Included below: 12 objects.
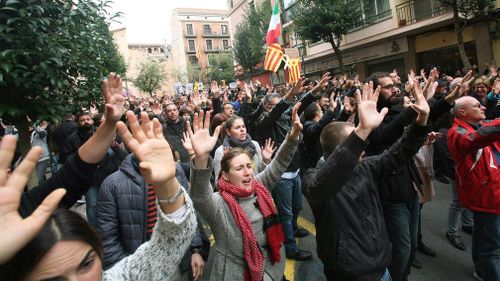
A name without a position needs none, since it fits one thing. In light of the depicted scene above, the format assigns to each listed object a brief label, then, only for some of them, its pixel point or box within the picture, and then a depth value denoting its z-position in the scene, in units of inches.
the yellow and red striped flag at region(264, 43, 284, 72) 377.1
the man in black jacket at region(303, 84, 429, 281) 72.1
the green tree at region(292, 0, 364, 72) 642.2
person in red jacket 106.5
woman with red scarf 86.8
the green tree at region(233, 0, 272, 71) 1062.4
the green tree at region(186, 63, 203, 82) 1899.9
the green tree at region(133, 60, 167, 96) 1460.4
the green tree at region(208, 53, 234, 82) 1587.1
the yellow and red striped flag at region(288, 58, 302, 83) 403.9
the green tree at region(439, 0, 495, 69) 459.2
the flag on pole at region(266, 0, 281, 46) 471.2
